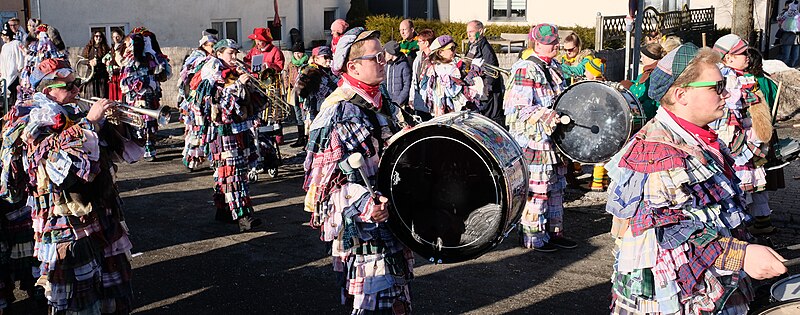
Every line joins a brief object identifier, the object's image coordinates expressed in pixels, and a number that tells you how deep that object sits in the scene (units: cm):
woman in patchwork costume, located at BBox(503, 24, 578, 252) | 730
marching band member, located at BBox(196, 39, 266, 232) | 831
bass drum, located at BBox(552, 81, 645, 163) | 704
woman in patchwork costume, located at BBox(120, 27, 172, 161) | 1238
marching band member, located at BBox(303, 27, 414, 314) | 460
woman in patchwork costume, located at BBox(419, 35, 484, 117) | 1033
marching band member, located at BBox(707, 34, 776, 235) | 694
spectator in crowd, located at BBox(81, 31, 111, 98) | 1373
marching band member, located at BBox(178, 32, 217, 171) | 853
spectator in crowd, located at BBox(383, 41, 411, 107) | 1262
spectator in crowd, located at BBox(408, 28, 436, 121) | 1178
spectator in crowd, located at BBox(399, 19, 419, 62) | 1407
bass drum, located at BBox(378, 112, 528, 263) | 425
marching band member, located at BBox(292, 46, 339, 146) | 1151
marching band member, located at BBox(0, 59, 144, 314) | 521
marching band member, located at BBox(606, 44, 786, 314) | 387
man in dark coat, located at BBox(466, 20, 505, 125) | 1213
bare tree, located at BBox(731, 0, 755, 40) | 1602
